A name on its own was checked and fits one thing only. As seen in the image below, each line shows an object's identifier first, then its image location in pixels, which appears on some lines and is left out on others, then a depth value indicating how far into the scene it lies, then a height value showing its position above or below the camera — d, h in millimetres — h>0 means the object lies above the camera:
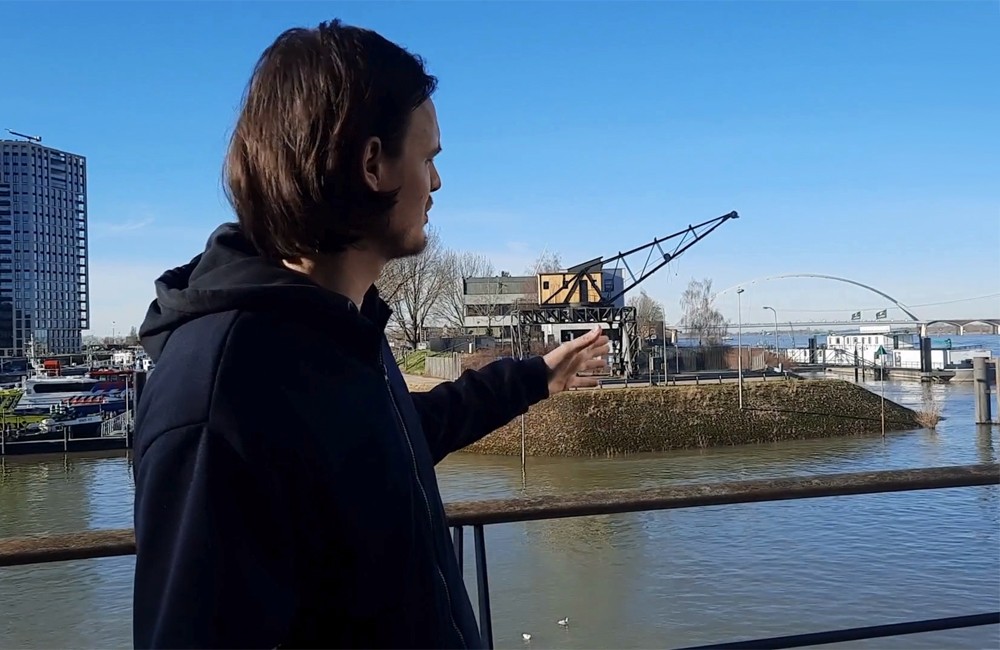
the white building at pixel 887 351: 49656 -449
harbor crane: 31484 +1903
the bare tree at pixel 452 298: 49438 +3502
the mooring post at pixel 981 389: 26422 -1534
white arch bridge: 47388 +2615
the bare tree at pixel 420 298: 45906 +3356
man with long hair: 823 -50
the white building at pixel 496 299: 44962 +3287
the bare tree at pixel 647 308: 54778 +3313
